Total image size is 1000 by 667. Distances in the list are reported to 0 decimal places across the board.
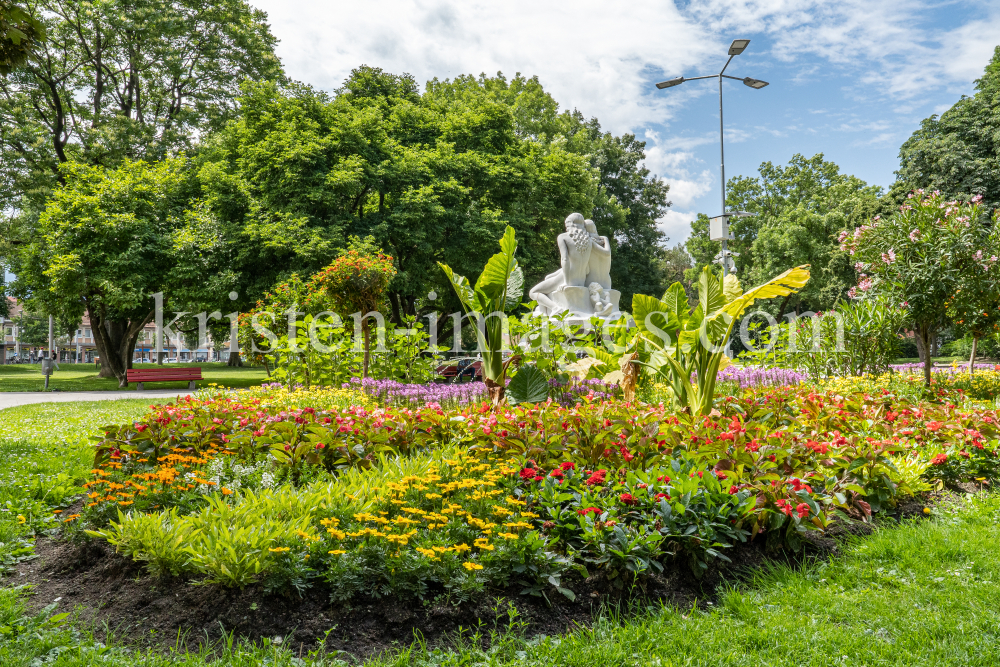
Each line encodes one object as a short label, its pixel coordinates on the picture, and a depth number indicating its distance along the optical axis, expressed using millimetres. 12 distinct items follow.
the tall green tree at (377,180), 18938
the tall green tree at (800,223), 29453
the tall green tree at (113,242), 17391
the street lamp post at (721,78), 14461
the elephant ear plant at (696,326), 6312
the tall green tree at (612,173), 28438
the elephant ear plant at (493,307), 7598
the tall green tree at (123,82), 20031
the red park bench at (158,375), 17000
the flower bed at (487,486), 2967
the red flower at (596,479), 3658
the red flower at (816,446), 4234
